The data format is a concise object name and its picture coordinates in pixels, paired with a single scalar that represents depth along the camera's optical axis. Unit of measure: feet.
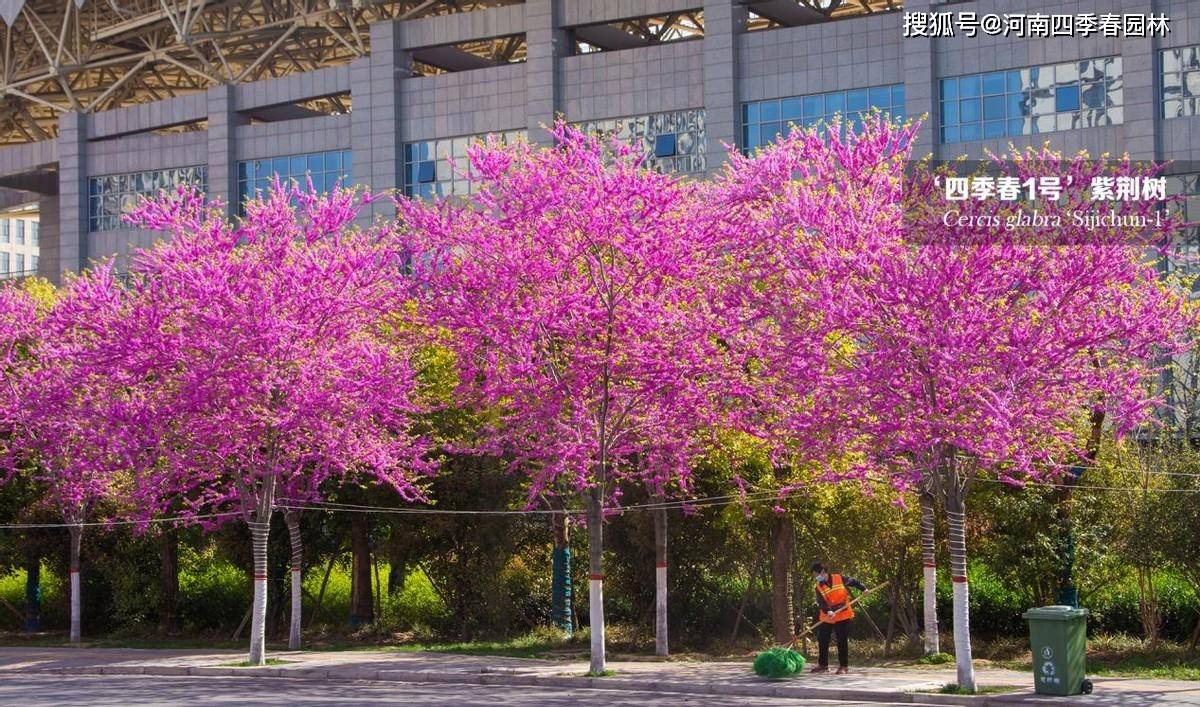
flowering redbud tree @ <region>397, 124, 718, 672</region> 87.45
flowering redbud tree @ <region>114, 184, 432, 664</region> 95.55
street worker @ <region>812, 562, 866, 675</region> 80.59
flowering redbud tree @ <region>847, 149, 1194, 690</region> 72.64
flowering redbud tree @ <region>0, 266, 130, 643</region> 102.68
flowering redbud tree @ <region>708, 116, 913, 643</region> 77.10
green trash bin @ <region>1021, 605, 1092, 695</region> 68.64
